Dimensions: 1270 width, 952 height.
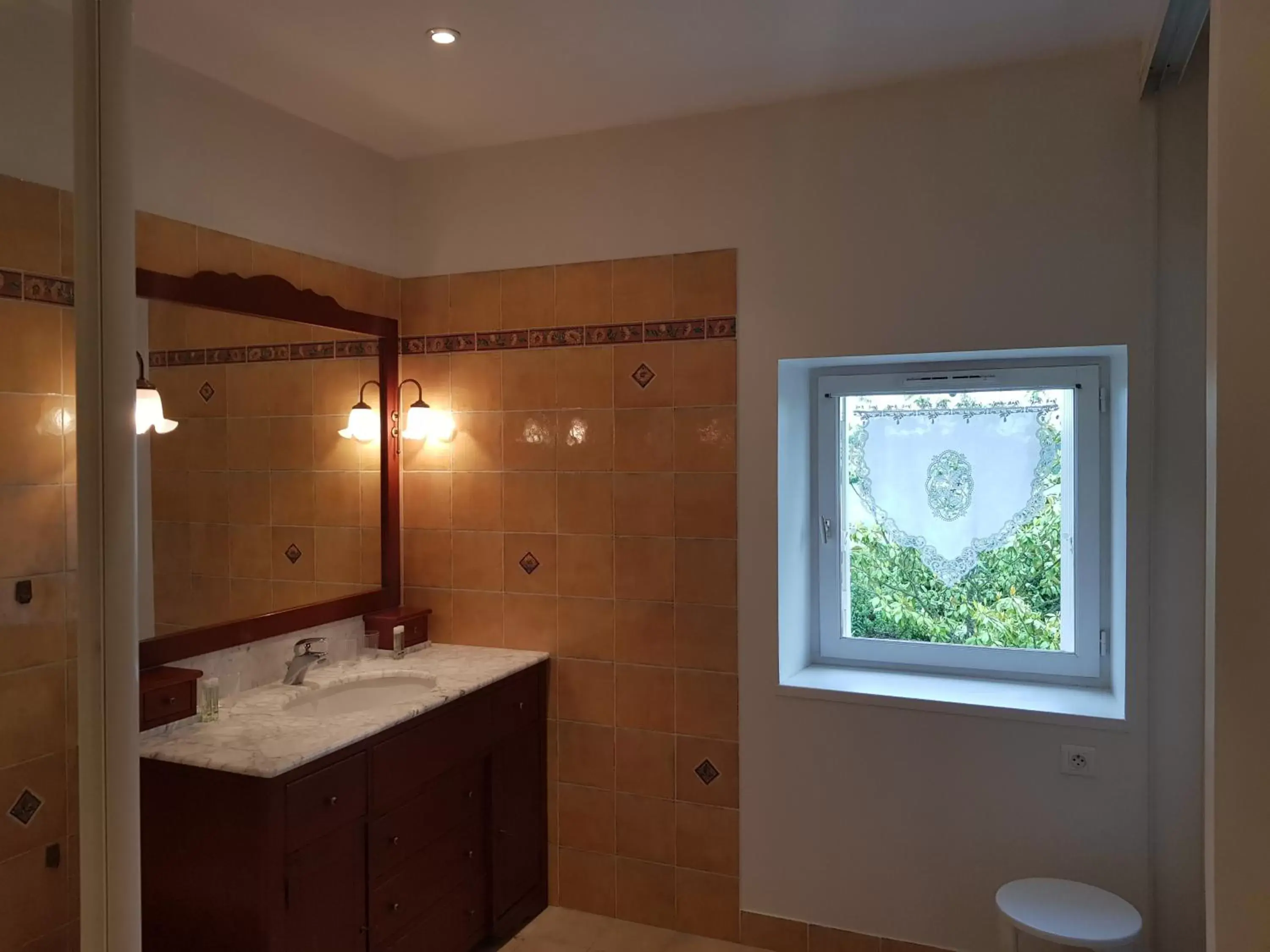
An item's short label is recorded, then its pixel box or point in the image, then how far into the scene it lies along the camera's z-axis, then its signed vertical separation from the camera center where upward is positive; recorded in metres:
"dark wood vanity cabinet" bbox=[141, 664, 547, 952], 2.02 -0.94
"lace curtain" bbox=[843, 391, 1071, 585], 2.85 -0.02
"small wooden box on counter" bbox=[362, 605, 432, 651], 3.09 -0.53
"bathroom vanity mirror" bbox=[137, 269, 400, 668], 2.39 +0.01
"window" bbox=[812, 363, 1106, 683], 2.79 -0.18
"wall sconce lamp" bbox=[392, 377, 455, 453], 3.22 +0.15
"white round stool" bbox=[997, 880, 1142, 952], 2.13 -1.09
